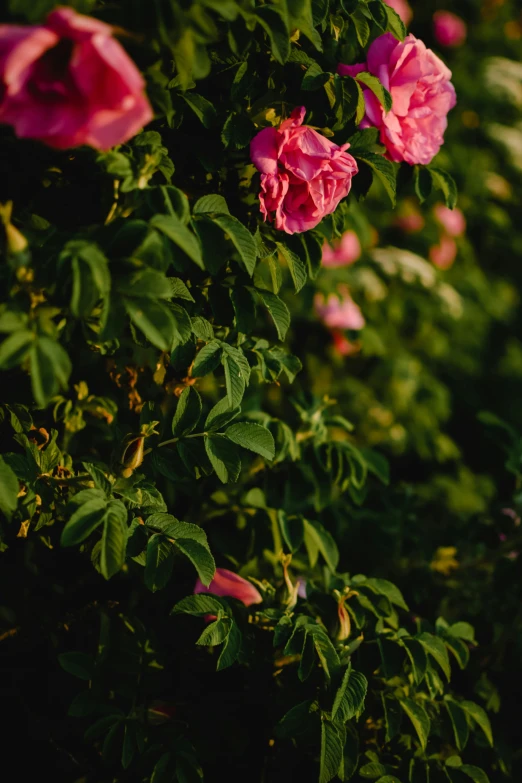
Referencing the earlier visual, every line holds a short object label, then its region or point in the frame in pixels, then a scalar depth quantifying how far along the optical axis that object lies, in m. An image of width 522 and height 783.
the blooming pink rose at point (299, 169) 1.12
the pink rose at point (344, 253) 2.76
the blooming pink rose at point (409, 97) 1.21
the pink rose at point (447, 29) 3.60
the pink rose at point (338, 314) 2.60
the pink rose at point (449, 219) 3.51
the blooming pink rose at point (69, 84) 0.75
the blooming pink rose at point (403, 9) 3.07
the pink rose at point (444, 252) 3.52
